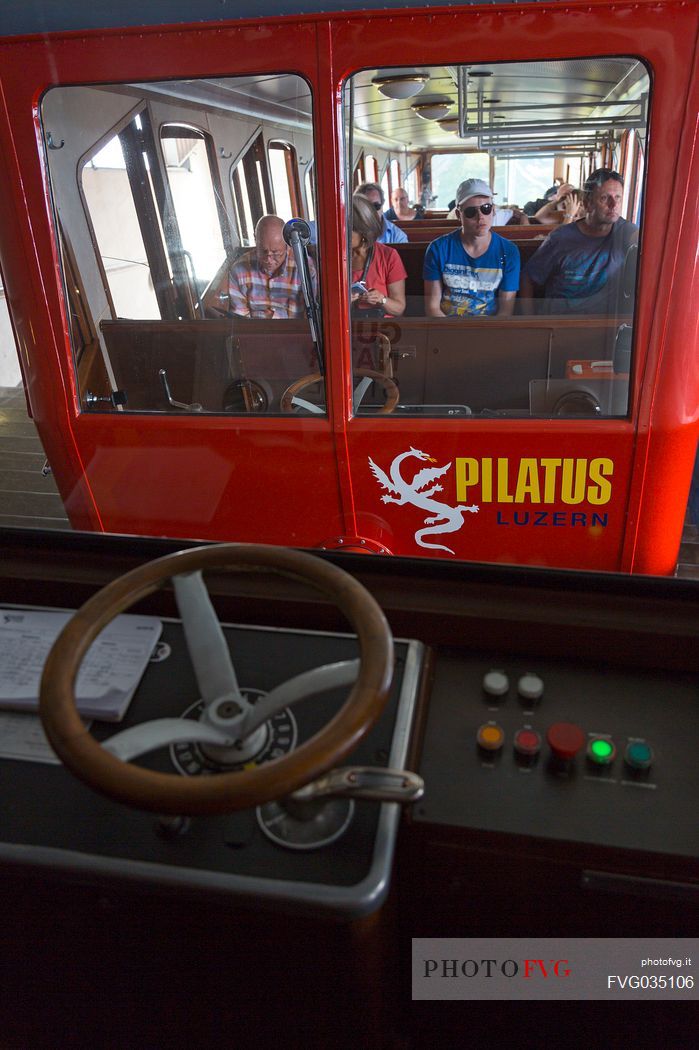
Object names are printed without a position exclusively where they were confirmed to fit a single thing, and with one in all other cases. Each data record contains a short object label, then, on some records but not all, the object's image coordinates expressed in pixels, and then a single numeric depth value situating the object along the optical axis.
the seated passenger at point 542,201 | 2.35
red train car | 2.00
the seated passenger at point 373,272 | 2.25
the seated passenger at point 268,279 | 2.28
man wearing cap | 2.38
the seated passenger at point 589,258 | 2.07
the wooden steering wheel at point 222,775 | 0.71
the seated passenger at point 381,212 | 2.34
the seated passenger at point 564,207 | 2.16
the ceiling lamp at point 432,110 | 2.20
